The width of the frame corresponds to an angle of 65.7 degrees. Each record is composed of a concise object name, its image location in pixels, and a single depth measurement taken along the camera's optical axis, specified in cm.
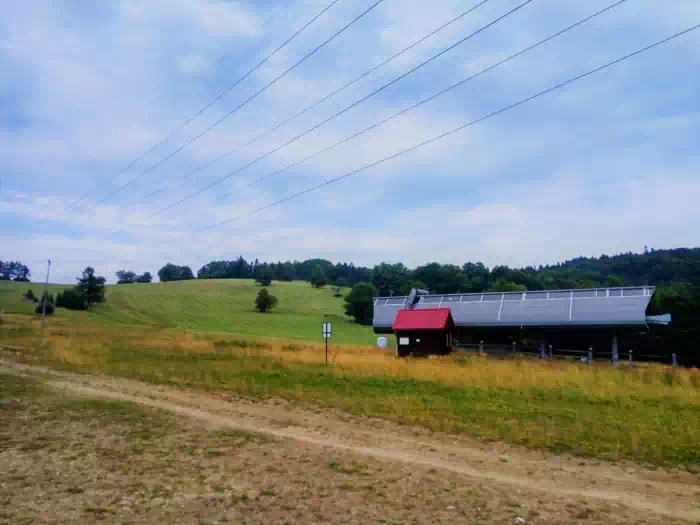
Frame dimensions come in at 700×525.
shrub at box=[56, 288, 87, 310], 8594
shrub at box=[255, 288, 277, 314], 9936
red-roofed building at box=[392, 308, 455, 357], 3325
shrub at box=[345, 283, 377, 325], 9681
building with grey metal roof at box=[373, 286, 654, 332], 3569
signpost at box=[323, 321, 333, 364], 2229
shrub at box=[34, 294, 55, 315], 7188
